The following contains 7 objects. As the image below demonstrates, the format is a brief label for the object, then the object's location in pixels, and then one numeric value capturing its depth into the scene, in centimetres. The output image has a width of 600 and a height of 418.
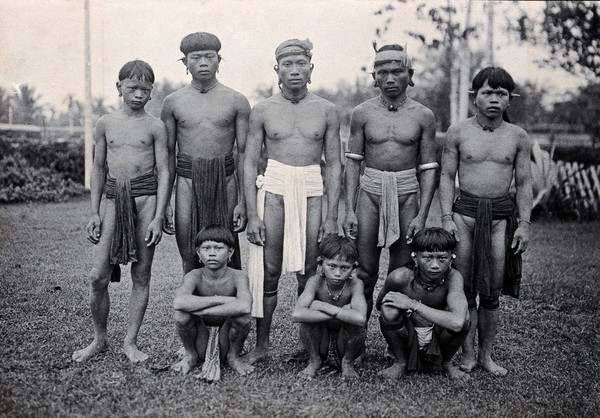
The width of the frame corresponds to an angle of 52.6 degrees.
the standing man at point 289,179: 436
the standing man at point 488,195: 429
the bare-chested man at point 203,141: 440
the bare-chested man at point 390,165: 439
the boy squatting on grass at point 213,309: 402
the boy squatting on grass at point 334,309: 403
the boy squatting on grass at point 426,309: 404
